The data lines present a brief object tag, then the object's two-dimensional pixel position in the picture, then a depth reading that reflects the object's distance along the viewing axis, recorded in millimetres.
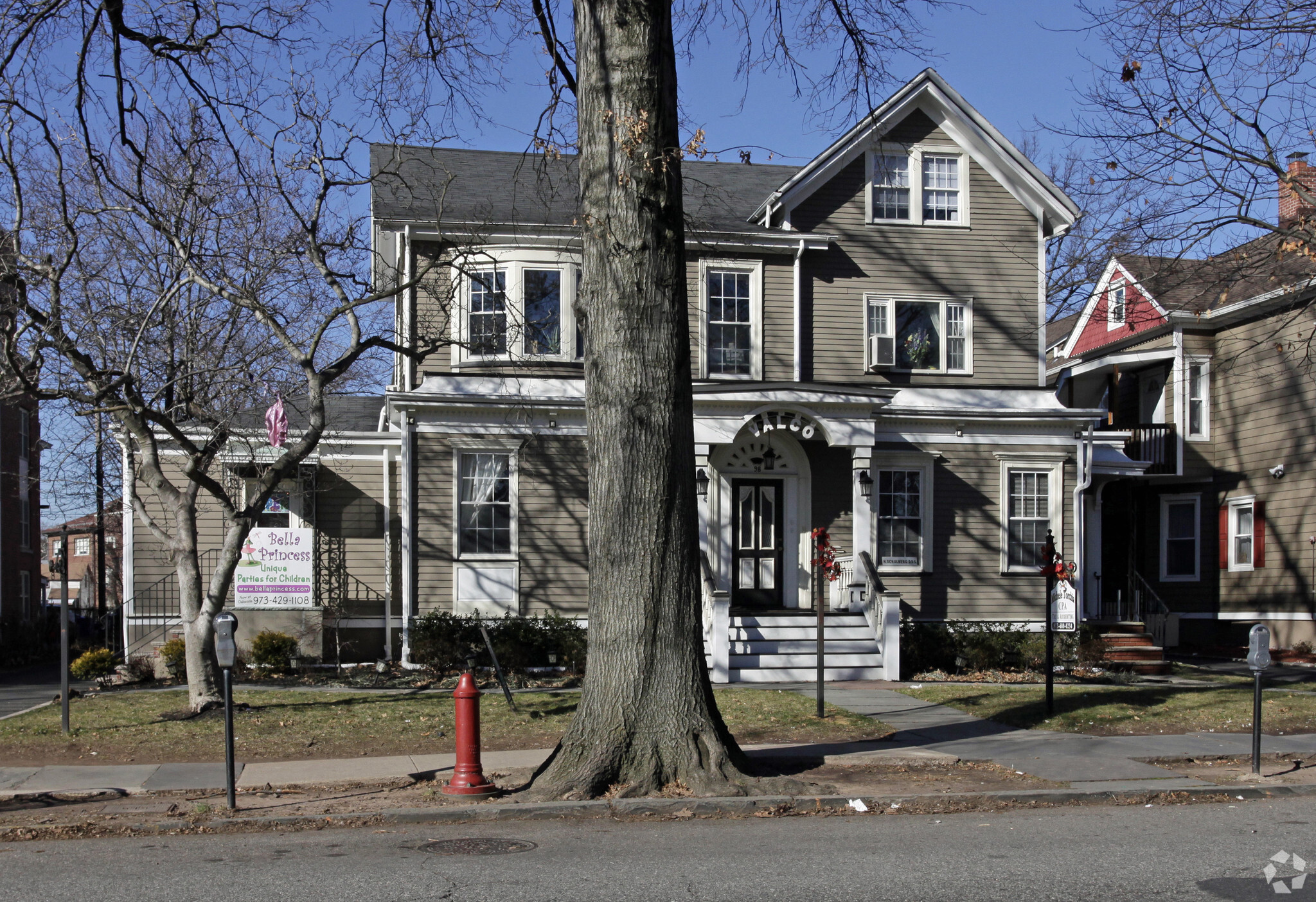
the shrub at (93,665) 17719
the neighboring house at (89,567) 36906
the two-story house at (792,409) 18609
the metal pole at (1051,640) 13547
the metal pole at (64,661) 12327
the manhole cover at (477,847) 7441
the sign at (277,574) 18844
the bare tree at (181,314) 12633
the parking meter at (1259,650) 10250
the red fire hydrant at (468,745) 8961
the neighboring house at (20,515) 30797
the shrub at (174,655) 17172
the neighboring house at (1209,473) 23000
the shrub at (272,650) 17922
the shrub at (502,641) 17828
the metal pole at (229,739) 8617
